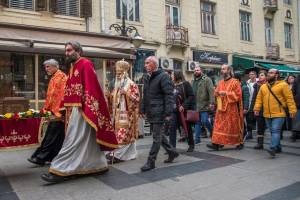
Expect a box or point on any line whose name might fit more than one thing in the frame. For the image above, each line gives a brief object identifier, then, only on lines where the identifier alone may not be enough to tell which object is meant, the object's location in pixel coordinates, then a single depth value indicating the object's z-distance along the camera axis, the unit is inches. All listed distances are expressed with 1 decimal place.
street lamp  352.1
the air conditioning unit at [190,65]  503.5
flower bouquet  139.7
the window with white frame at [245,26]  610.5
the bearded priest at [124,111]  175.1
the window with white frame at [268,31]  663.5
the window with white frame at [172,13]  493.8
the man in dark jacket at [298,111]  193.6
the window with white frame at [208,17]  544.1
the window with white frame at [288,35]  708.0
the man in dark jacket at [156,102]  156.6
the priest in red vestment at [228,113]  204.7
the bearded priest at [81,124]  138.7
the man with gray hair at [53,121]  155.8
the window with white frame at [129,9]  443.4
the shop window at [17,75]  312.6
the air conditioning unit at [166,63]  473.7
